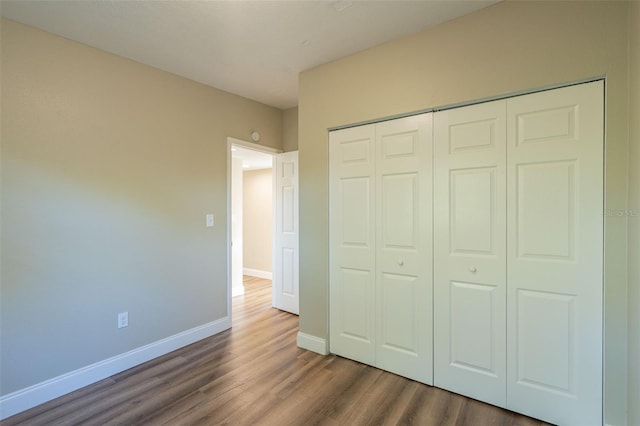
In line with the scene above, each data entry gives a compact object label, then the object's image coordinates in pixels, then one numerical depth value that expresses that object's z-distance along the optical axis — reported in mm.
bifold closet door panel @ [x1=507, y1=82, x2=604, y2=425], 1683
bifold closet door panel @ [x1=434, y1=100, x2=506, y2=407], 1955
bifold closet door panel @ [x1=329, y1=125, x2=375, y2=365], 2508
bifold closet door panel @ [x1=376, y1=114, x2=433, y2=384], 2225
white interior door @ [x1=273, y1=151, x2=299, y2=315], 3805
